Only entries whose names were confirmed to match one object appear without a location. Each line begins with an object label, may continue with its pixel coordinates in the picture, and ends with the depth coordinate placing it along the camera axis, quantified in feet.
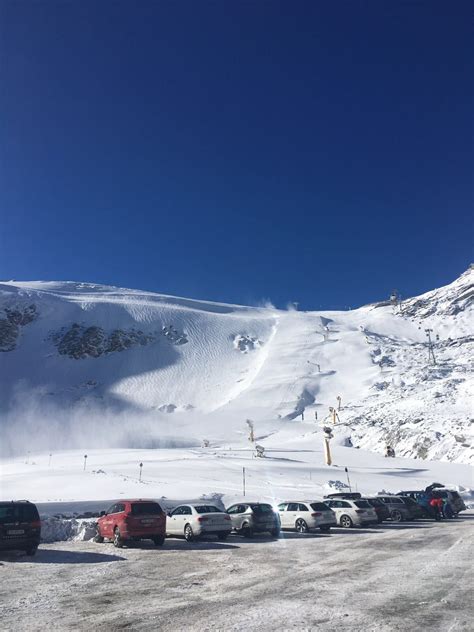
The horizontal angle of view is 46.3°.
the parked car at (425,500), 90.72
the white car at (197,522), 62.43
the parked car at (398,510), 88.33
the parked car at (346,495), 88.58
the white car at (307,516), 70.18
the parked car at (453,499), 95.96
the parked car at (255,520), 67.09
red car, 56.59
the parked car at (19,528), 49.32
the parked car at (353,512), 76.48
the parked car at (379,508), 81.87
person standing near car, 90.10
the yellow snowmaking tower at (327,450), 167.84
